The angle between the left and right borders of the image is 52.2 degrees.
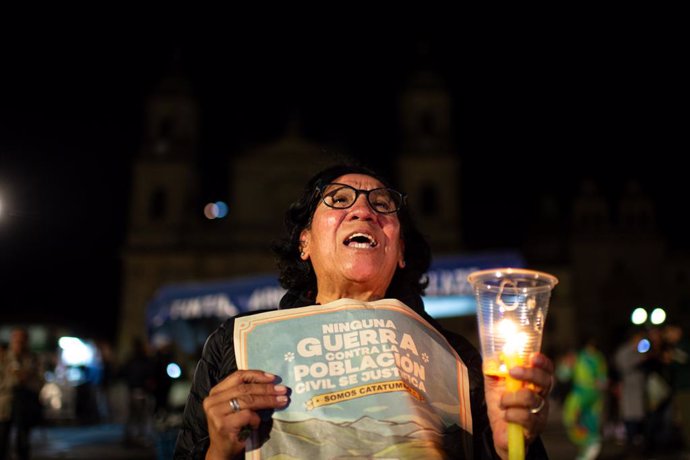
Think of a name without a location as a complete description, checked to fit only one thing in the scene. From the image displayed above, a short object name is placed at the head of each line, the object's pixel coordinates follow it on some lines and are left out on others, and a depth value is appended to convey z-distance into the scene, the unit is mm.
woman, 1582
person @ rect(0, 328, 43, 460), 7363
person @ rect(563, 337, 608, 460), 8898
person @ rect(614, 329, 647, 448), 10508
